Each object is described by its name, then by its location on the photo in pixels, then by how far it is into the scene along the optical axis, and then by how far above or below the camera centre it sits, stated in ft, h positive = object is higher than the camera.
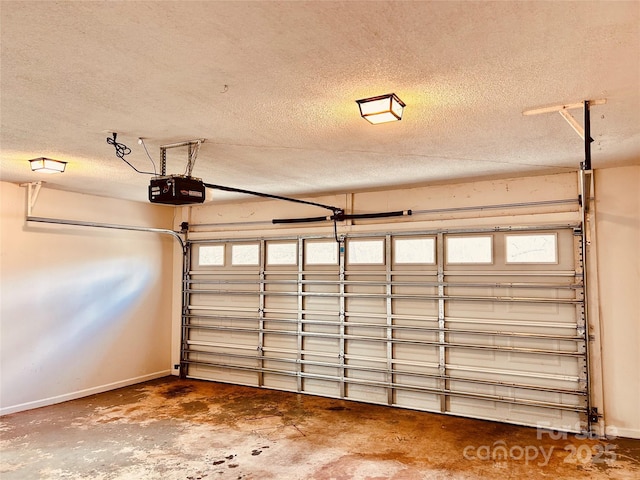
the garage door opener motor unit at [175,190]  11.69 +2.01
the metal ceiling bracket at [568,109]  8.99 +3.38
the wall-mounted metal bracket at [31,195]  17.81 +2.74
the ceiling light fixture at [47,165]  13.87 +3.12
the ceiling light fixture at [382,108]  8.61 +3.18
